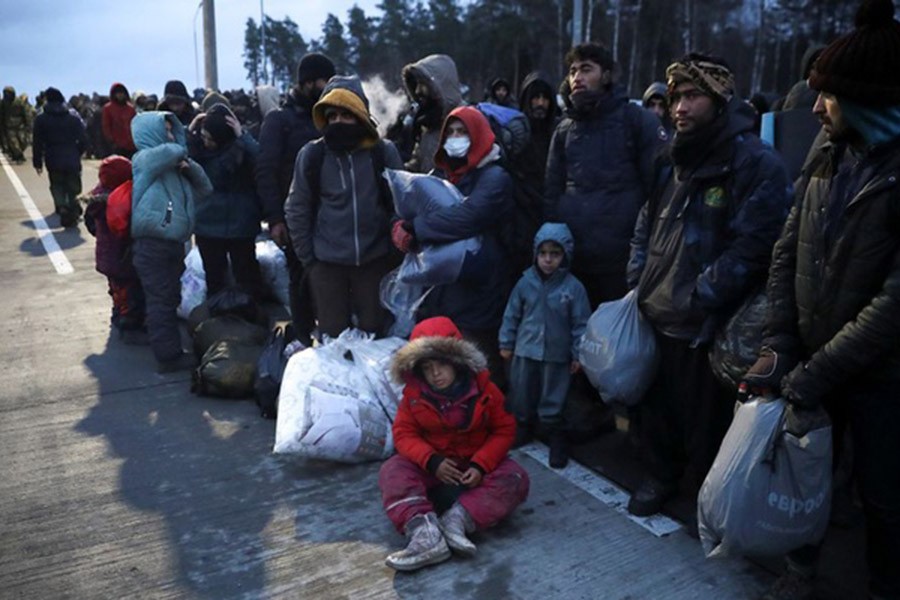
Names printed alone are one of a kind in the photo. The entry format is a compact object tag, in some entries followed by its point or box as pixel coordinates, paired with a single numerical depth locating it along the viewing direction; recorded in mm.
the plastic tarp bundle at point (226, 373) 4676
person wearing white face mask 3959
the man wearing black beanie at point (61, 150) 10422
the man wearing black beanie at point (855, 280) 2197
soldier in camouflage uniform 17250
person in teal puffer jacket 5109
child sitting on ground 3074
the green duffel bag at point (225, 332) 5082
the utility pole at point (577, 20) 17984
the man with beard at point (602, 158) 3711
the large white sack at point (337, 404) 3641
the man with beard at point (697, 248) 2807
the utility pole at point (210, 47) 13648
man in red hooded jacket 11445
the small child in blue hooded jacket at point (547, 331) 3816
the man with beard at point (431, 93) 4633
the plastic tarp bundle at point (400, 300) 4375
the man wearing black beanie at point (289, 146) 5062
